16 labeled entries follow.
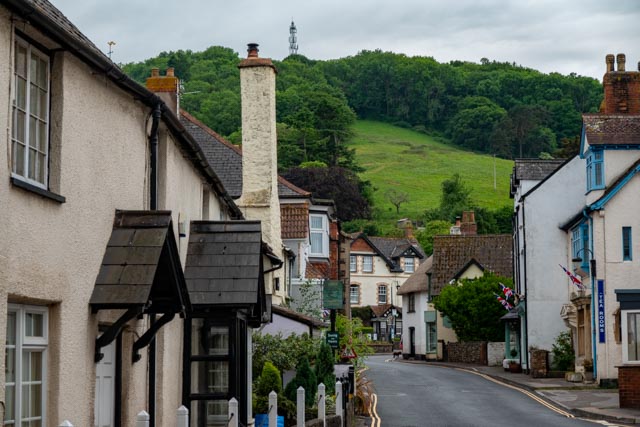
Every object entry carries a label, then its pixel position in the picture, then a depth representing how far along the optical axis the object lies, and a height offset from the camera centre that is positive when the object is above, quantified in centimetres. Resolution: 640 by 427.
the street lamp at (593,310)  3819 -11
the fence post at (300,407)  1836 -176
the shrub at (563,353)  4494 -199
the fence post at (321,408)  2078 -199
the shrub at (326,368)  2703 -156
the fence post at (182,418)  1098 -114
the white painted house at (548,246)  4628 +273
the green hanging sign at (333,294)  2802 +39
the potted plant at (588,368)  4034 -239
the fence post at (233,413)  1331 -132
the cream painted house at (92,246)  1016 +75
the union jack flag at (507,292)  5028 +75
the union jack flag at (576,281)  4107 +103
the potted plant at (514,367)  5034 -287
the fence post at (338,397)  2274 -194
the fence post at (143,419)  986 -104
